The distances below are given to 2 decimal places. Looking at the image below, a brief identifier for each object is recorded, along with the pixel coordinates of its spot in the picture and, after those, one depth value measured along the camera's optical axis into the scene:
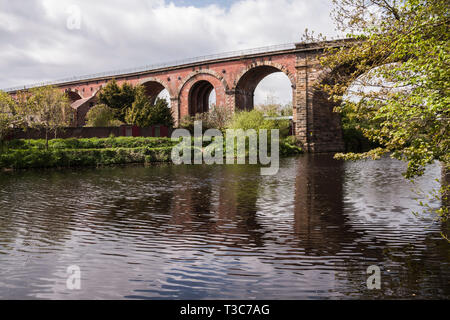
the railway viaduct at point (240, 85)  34.97
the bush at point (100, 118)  38.75
